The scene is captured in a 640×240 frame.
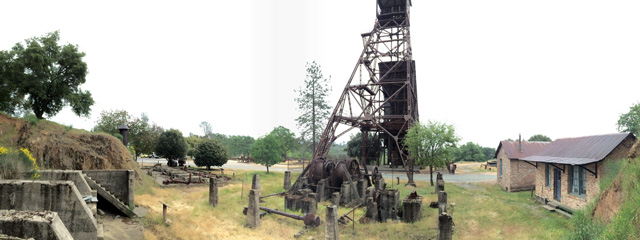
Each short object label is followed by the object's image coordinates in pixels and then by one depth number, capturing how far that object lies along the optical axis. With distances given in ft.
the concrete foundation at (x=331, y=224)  36.60
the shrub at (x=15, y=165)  33.42
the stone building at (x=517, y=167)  72.79
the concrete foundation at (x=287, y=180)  75.63
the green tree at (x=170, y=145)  108.58
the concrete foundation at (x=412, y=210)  51.39
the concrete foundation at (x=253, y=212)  44.39
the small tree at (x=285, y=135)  139.03
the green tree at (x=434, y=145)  82.89
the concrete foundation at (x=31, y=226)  19.24
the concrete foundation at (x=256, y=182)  61.72
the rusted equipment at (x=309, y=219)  45.09
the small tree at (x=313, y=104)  149.18
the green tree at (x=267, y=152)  111.55
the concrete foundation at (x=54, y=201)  26.91
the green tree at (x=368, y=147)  131.03
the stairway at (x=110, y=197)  41.27
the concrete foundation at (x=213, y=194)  53.78
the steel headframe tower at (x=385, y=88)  109.42
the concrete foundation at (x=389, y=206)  53.16
